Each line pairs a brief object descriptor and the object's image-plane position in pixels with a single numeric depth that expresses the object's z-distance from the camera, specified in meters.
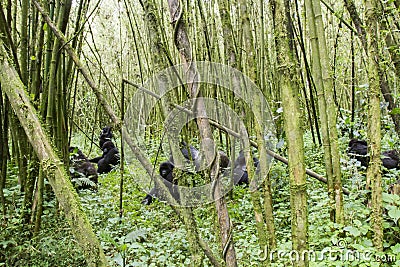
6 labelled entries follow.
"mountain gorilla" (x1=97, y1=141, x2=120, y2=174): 5.16
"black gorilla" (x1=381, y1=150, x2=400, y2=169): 3.04
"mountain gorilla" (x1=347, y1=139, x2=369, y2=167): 3.41
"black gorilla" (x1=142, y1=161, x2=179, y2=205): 3.45
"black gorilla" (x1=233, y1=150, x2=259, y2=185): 3.63
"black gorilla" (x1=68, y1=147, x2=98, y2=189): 3.94
